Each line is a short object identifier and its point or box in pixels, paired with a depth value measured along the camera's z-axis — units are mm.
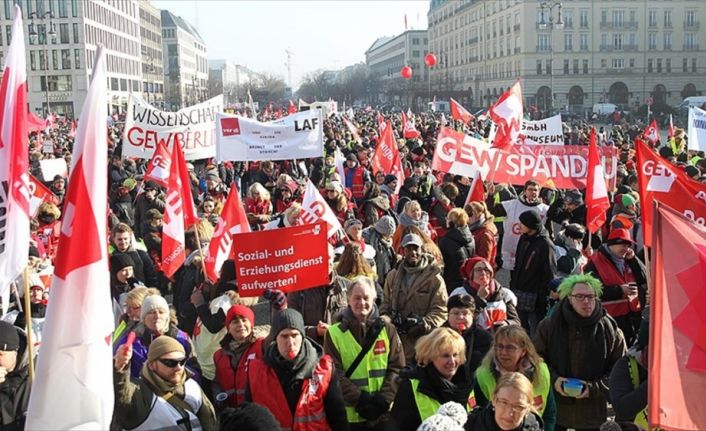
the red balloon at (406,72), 44031
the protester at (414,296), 5570
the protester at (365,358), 4652
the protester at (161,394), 3865
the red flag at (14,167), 4262
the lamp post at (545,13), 82412
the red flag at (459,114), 22406
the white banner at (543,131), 13865
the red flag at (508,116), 13422
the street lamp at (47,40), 83738
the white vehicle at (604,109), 62419
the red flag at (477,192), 9773
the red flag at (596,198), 8047
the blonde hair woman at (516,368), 4270
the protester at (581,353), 4727
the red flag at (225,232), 6793
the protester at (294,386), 4254
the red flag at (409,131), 22578
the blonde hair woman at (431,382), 4160
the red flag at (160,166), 10117
